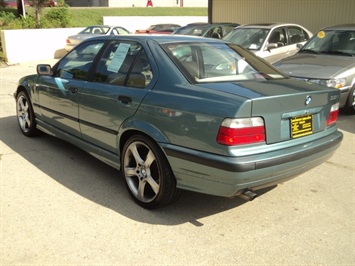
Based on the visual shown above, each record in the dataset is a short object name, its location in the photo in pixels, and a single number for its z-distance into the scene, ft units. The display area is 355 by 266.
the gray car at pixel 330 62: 21.26
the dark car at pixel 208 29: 40.63
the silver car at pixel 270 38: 29.48
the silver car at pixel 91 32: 55.93
